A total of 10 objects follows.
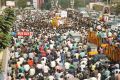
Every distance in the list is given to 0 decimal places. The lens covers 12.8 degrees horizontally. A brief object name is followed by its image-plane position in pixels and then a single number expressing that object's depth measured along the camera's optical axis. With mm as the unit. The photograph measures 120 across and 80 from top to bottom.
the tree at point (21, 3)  127038
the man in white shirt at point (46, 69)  23788
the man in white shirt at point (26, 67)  24014
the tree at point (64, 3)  123188
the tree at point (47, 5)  124538
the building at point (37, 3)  137500
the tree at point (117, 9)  80125
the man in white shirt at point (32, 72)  23406
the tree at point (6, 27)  24309
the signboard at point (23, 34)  35125
